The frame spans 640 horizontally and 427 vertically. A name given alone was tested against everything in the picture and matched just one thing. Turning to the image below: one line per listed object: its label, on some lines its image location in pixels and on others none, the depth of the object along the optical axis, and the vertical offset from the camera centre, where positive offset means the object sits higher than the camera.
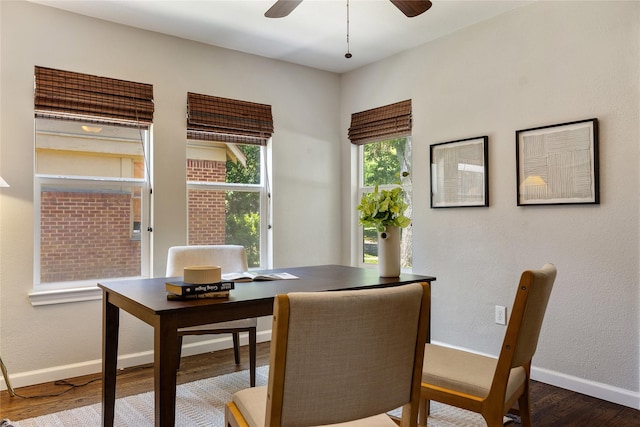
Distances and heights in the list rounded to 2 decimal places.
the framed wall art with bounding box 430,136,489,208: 3.16 +0.35
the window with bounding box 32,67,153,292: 2.93 +0.29
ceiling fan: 2.09 +1.02
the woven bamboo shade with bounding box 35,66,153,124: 2.87 +0.83
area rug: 2.30 -1.02
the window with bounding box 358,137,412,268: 3.78 +0.42
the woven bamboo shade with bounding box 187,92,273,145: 3.47 +0.81
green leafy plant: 2.32 +0.05
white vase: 2.31 -0.16
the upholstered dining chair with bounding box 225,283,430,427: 1.06 -0.33
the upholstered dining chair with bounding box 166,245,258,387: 2.69 -0.28
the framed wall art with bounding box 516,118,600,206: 2.61 +0.34
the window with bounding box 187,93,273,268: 3.54 +0.40
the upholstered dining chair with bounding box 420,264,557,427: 1.51 -0.58
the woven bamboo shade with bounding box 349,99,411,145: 3.71 +0.84
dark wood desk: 1.44 -0.31
